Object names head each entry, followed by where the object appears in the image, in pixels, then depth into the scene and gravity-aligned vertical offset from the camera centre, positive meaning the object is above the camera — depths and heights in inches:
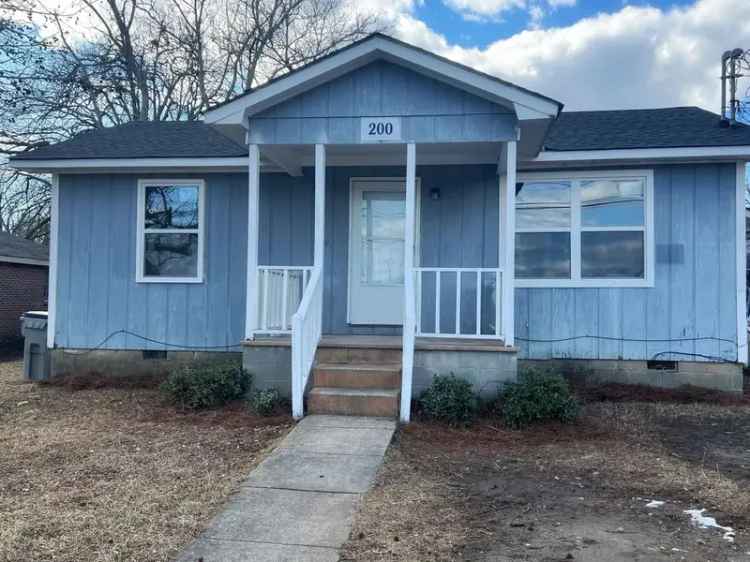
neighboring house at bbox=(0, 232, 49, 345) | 571.8 -0.8
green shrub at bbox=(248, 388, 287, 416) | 232.1 -45.7
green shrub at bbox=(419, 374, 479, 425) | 220.8 -42.2
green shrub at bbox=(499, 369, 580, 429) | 217.8 -41.4
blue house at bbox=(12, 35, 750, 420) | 243.9 +25.7
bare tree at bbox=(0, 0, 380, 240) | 685.3 +261.7
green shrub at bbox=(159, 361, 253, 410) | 242.4 -41.3
